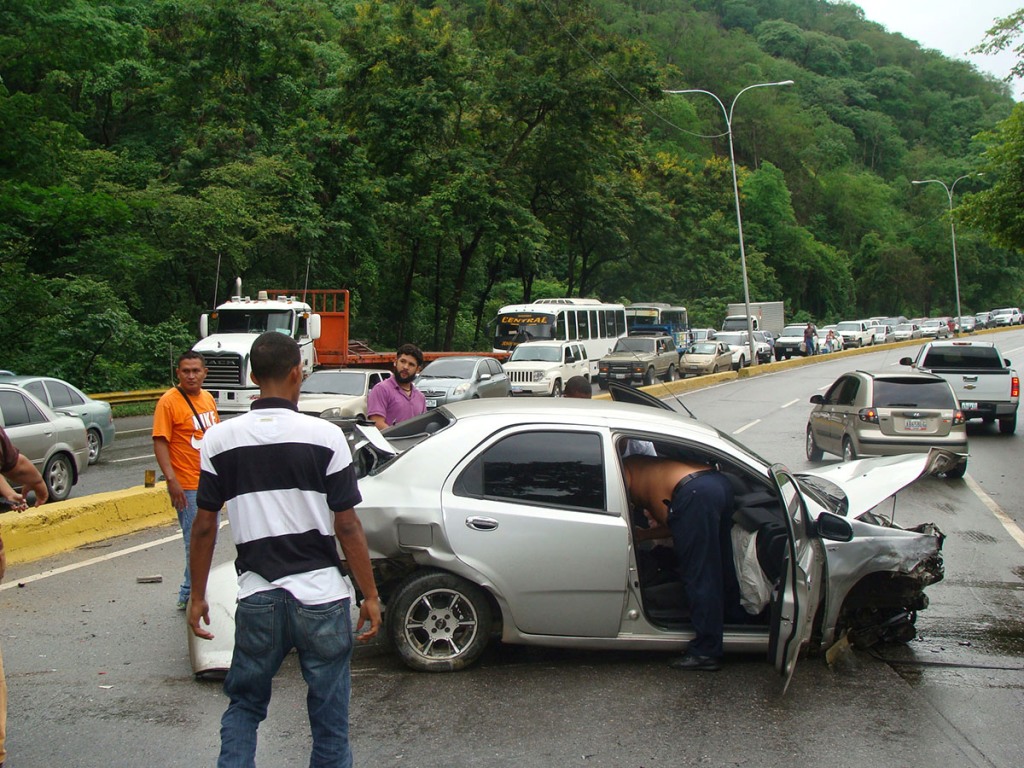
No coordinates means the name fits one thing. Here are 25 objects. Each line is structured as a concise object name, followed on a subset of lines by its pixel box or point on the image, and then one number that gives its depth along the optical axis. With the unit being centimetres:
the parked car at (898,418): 1388
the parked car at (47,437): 1170
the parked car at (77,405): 1420
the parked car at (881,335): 6125
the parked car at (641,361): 3325
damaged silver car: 545
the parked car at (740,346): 4147
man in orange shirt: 638
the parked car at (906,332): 6384
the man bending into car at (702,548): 539
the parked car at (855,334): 5931
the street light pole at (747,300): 3696
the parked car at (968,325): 6912
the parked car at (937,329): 6494
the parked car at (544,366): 2736
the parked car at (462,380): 2125
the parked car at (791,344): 5028
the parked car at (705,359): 3800
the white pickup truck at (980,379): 1933
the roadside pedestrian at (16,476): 460
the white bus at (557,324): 3406
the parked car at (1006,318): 8038
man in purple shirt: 859
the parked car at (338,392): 1809
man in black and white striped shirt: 340
